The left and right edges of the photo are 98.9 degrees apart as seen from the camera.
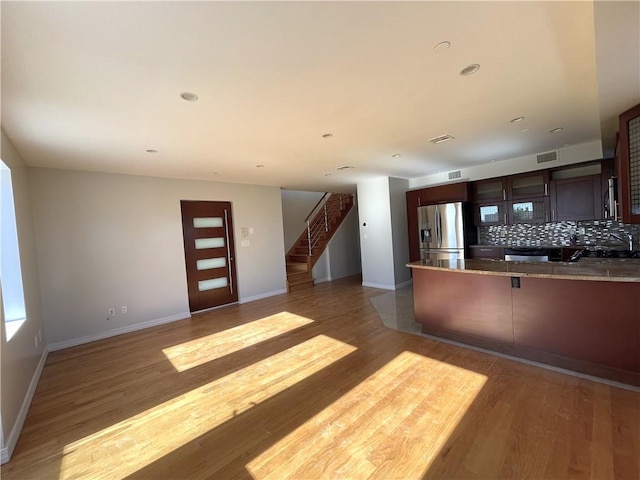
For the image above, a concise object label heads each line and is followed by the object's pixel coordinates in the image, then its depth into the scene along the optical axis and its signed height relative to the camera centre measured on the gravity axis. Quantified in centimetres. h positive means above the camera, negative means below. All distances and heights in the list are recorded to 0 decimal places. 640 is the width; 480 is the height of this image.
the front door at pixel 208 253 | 525 -25
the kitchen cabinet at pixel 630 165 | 248 +43
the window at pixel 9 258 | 271 -3
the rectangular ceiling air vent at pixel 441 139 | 355 +114
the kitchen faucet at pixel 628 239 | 410 -42
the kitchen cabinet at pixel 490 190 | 516 +61
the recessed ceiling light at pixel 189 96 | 212 +115
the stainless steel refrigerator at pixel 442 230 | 546 -12
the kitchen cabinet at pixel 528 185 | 469 +59
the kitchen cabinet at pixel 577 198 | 421 +26
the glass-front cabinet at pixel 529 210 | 471 +14
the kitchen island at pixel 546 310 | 229 -91
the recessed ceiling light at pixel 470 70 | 197 +112
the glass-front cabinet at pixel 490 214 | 520 +14
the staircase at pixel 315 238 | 718 -12
